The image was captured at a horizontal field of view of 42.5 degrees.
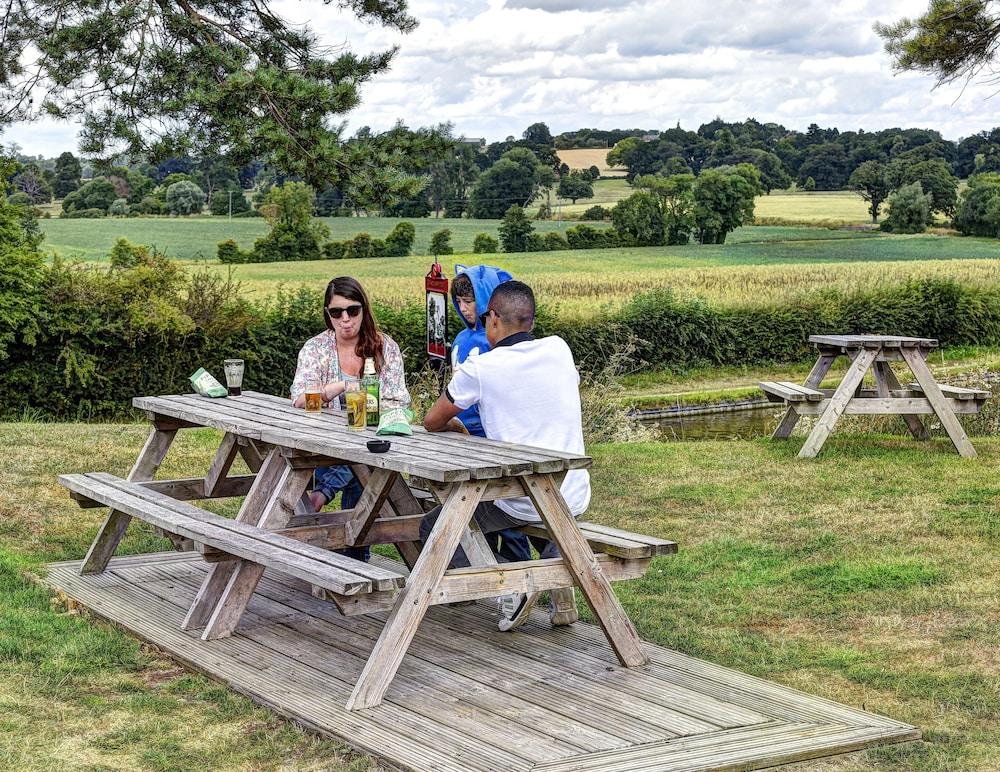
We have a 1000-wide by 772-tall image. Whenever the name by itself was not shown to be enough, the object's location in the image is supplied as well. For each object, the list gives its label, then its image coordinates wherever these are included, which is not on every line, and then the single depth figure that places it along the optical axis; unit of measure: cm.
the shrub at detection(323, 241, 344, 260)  4288
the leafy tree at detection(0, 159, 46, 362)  1504
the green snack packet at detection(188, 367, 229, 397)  672
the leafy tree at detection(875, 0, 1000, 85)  1230
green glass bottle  558
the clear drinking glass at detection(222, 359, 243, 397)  661
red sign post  829
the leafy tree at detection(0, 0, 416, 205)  975
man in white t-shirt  507
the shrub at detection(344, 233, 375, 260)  4300
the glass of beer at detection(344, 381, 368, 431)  548
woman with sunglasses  636
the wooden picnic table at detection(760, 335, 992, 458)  1040
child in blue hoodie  556
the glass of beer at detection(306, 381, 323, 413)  619
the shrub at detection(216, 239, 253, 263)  3997
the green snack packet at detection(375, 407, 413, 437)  520
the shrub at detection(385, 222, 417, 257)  4462
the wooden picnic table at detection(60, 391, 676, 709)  450
